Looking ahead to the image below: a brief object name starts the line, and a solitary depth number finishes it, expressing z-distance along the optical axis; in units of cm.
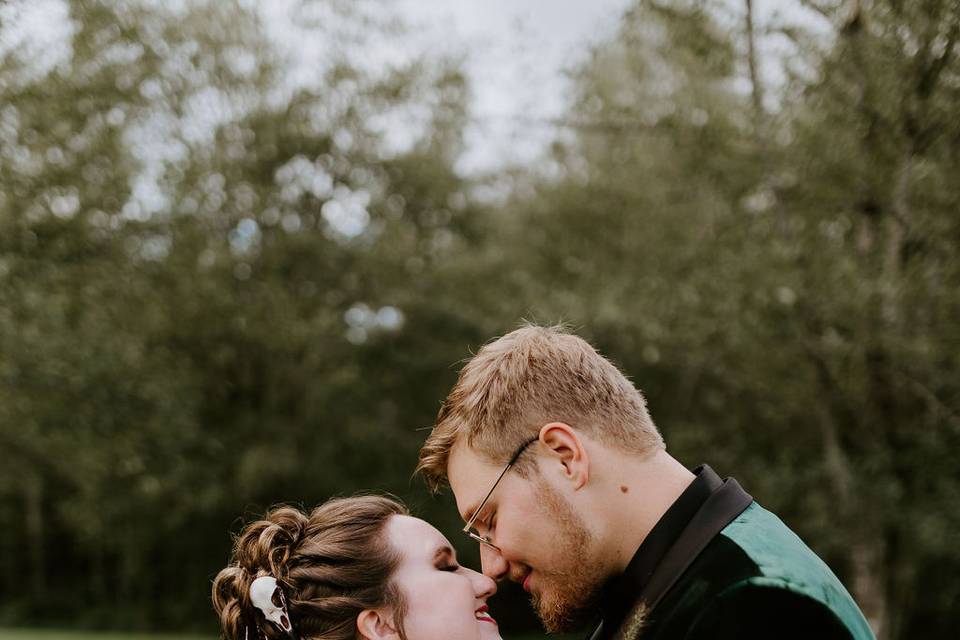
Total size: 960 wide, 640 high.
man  229
